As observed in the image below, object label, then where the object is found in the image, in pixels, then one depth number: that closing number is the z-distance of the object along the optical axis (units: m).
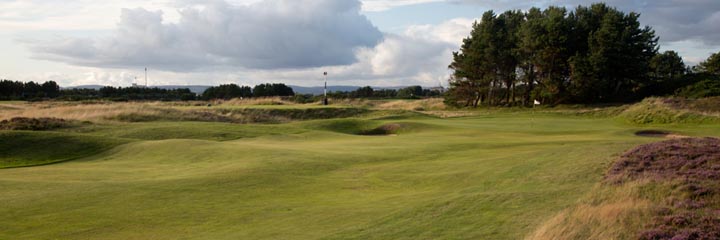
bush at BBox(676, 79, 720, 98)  58.47
